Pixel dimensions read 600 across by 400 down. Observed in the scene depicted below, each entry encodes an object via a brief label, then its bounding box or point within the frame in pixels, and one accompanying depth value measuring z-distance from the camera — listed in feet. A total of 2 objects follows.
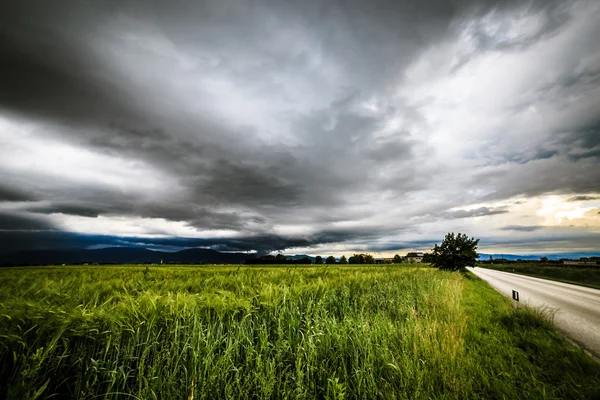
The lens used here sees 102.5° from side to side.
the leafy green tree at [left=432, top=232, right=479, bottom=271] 85.10
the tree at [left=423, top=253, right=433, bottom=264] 94.89
